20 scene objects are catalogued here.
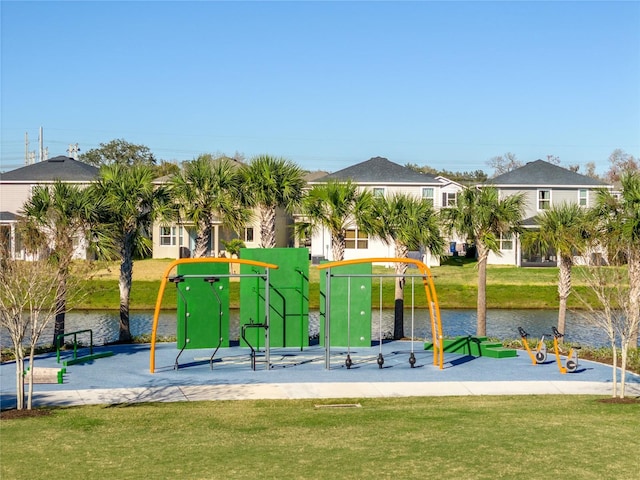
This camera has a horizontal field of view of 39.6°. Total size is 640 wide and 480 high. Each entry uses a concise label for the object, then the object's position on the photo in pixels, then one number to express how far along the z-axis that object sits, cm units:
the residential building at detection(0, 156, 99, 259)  5866
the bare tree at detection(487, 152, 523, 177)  11500
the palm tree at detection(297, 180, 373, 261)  3077
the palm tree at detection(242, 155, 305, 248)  3153
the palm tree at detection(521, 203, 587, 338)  2902
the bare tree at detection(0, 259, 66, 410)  1742
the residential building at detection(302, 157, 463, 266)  5581
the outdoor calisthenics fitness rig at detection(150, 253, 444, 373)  2677
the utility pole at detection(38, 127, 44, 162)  9500
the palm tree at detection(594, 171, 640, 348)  2684
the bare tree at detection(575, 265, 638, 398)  1895
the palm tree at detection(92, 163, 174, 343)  2880
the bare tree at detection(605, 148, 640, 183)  10566
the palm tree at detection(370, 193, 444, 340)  3036
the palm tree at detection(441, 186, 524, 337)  3009
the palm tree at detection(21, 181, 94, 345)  2708
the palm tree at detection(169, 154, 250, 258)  3092
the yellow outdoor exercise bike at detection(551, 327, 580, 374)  2302
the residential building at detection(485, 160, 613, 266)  5862
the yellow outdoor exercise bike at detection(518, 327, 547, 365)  2441
